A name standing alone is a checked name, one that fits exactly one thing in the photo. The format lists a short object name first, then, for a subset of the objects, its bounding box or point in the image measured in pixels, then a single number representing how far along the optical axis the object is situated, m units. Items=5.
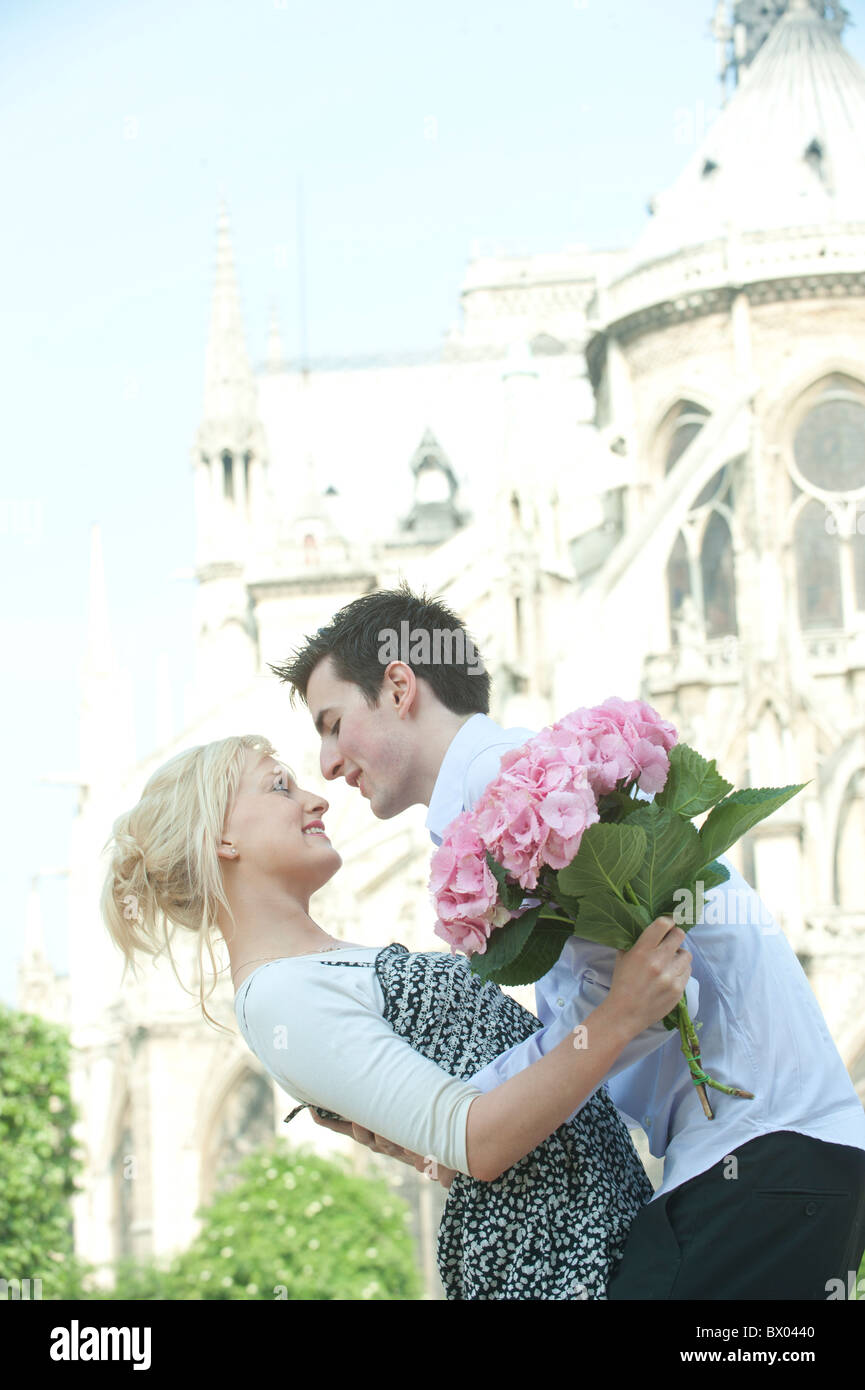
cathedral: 29.28
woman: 3.36
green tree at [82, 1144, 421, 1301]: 26.44
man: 3.48
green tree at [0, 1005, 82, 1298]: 26.23
